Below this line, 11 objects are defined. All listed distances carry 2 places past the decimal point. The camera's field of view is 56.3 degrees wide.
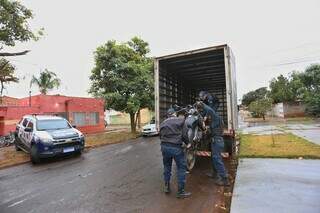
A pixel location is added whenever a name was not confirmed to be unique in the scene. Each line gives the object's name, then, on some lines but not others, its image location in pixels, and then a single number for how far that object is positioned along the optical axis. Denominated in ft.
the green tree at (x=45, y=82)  90.76
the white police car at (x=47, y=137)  36.40
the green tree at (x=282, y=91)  136.20
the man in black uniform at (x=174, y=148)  19.53
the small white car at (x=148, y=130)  70.95
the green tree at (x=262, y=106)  124.51
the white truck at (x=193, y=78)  29.01
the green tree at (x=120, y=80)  69.67
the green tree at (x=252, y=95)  203.25
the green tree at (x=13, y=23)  33.71
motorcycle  22.31
